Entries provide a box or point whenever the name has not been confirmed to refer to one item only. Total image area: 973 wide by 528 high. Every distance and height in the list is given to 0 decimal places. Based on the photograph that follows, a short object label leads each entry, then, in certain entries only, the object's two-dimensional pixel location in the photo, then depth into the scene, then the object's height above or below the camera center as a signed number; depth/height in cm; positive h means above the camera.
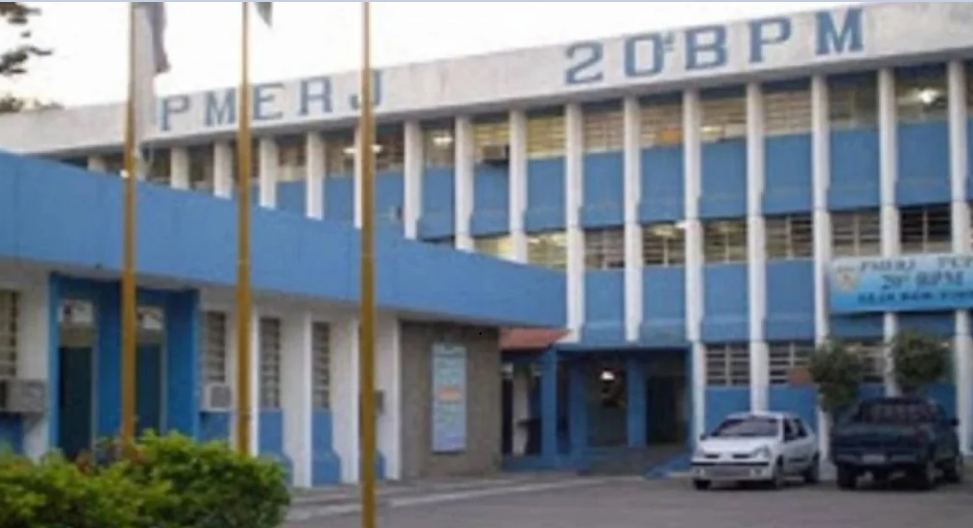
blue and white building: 4178 +473
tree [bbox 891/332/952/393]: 4034 +19
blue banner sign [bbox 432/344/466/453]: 3647 -57
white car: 3322 -166
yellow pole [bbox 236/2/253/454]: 1833 +124
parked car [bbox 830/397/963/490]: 3222 -146
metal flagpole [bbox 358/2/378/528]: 1605 +81
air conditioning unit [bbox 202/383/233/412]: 2842 -37
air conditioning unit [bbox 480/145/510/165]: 4734 +612
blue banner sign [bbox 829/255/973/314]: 4134 +208
